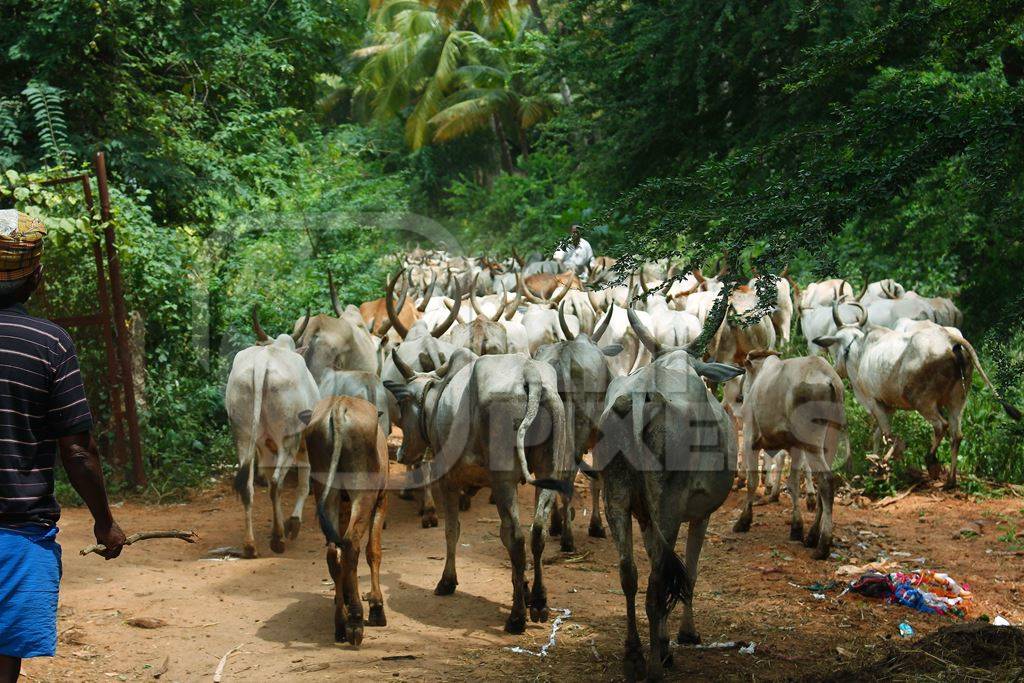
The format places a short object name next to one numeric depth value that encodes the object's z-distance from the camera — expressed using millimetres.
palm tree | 36281
